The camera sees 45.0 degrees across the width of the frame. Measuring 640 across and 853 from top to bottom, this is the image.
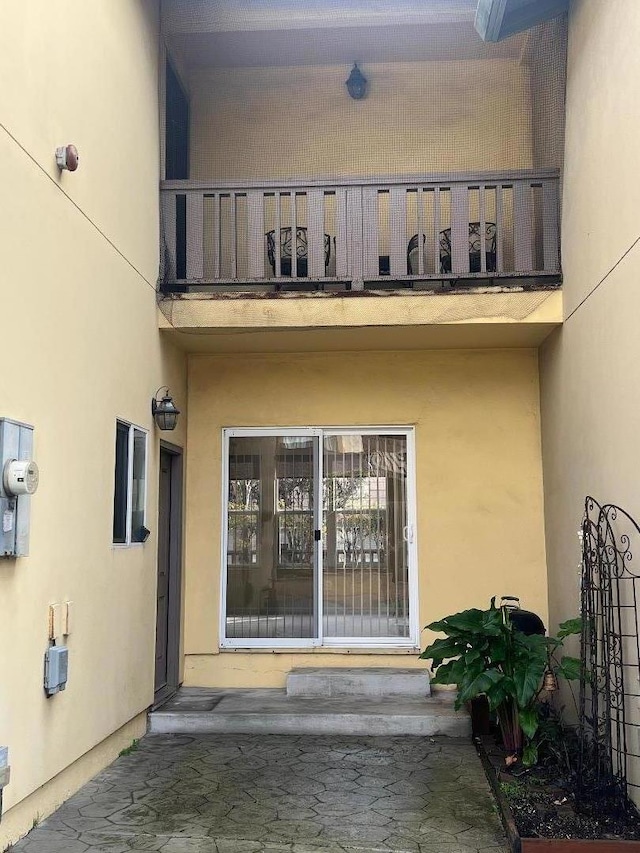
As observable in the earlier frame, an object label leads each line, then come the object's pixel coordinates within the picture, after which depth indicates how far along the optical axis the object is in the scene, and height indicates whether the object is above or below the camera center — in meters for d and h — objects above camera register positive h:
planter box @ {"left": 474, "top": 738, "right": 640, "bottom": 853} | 3.38 -1.44
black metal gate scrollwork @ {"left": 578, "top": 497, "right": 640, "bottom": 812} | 3.83 -0.73
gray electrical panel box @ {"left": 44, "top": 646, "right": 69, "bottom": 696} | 3.71 -0.72
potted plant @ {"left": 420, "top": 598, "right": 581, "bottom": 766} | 4.32 -0.85
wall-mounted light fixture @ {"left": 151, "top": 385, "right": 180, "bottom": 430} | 5.55 +0.77
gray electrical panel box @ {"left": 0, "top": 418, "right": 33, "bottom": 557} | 3.29 +0.08
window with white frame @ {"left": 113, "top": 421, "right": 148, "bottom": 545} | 4.96 +0.22
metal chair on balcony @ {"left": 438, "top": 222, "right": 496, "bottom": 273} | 6.19 +2.20
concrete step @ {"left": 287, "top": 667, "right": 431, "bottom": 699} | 5.91 -1.27
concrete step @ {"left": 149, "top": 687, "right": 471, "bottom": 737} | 5.41 -1.41
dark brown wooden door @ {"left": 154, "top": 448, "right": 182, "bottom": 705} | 6.09 -0.43
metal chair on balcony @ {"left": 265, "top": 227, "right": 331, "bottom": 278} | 6.36 +2.20
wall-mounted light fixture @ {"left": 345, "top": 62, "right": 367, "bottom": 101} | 6.99 +3.91
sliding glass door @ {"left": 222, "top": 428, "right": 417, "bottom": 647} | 6.42 -0.17
